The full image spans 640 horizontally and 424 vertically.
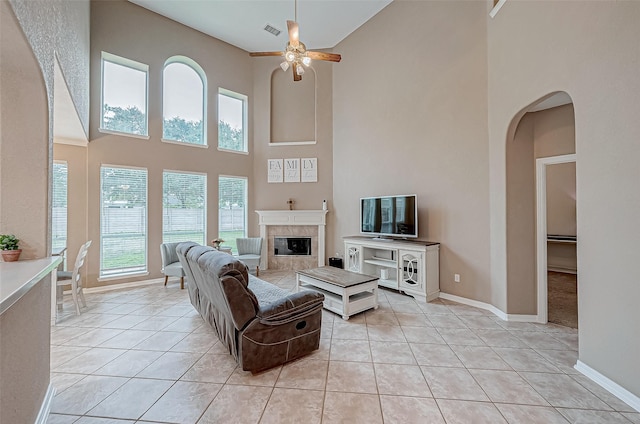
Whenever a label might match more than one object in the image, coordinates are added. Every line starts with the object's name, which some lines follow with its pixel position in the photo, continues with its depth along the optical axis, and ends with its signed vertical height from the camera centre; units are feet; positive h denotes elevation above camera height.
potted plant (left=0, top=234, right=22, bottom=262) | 5.51 -0.73
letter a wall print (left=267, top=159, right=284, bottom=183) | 21.84 +3.45
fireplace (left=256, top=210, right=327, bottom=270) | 21.26 -1.89
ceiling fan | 11.51 +7.20
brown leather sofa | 7.30 -3.08
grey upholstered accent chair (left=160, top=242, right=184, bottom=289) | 15.89 -3.13
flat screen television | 14.75 -0.19
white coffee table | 11.52 -3.50
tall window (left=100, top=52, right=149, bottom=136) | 16.24 +7.48
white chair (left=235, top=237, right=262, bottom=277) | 19.99 -2.63
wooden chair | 11.87 -2.98
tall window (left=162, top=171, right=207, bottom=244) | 18.19 +0.43
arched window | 18.61 +8.09
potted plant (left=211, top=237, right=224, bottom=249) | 17.53 -2.00
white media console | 13.76 -2.92
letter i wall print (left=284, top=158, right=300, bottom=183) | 21.72 +3.50
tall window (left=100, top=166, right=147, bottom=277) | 16.03 -0.50
